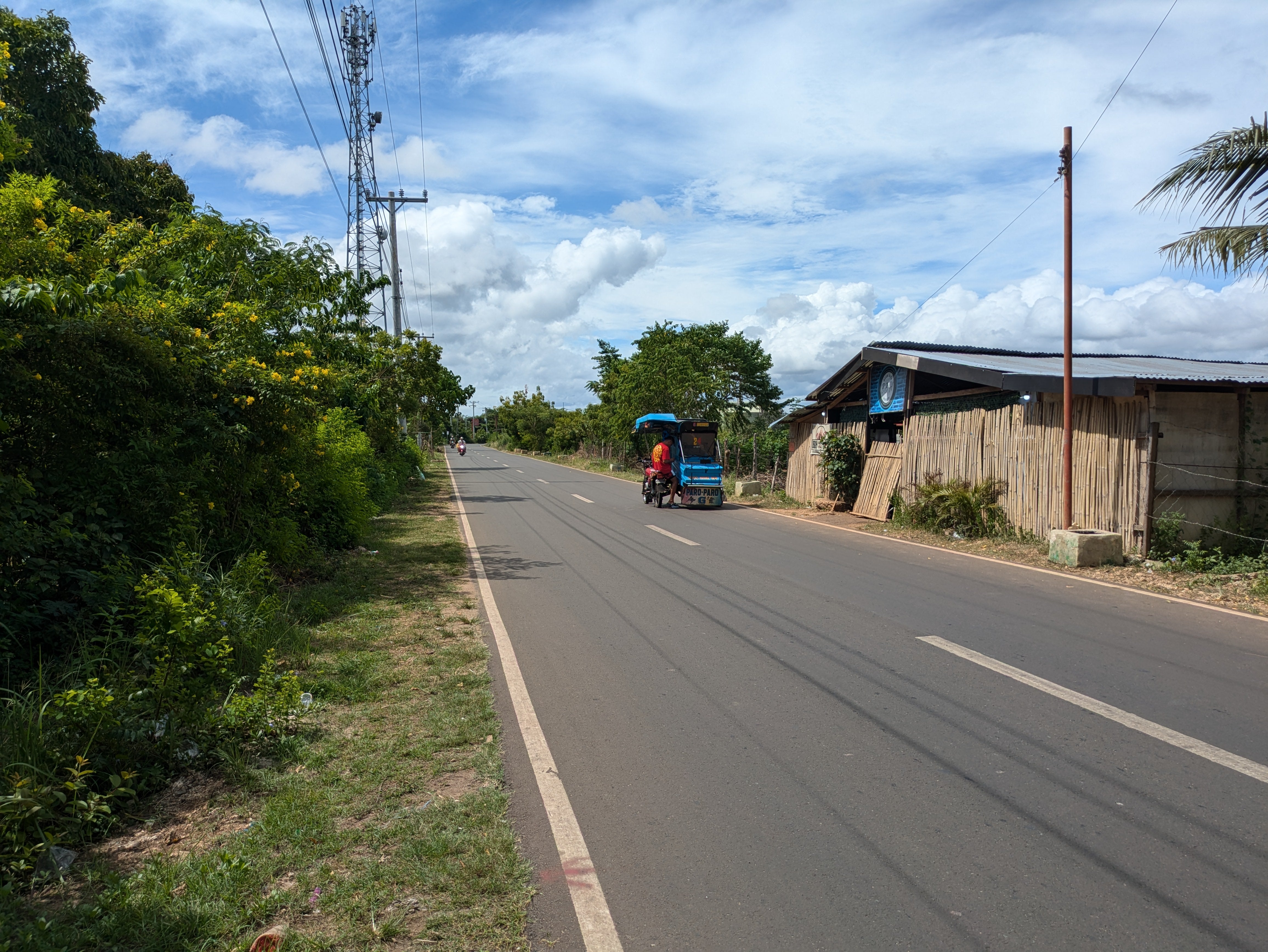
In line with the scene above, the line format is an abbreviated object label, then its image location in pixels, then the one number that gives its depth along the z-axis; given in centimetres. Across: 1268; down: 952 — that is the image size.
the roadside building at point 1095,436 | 1177
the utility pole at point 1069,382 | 1233
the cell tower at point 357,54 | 2117
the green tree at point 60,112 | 1803
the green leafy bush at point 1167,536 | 1149
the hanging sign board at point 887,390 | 1889
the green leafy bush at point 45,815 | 347
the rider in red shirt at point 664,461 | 2198
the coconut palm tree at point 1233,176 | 997
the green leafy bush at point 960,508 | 1491
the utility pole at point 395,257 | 3111
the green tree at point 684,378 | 3400
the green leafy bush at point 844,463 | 2056
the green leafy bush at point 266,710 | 491
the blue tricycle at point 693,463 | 2158
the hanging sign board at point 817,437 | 2204
